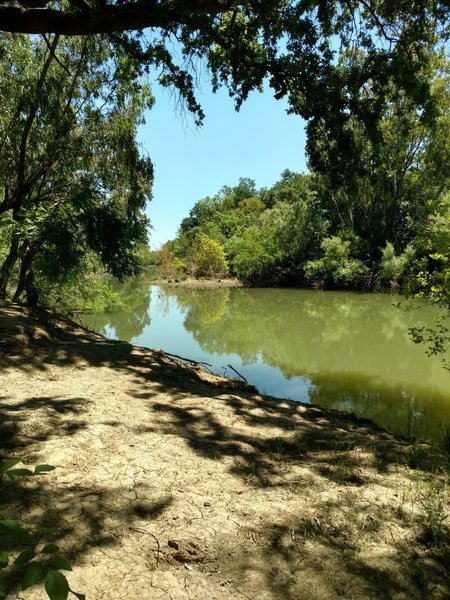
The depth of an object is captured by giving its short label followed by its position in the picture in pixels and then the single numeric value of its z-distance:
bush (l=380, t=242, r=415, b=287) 25.86
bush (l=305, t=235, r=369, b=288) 28.58
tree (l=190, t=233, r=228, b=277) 42.22
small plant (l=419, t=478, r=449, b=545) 2.36
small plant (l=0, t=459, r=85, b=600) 0.84
